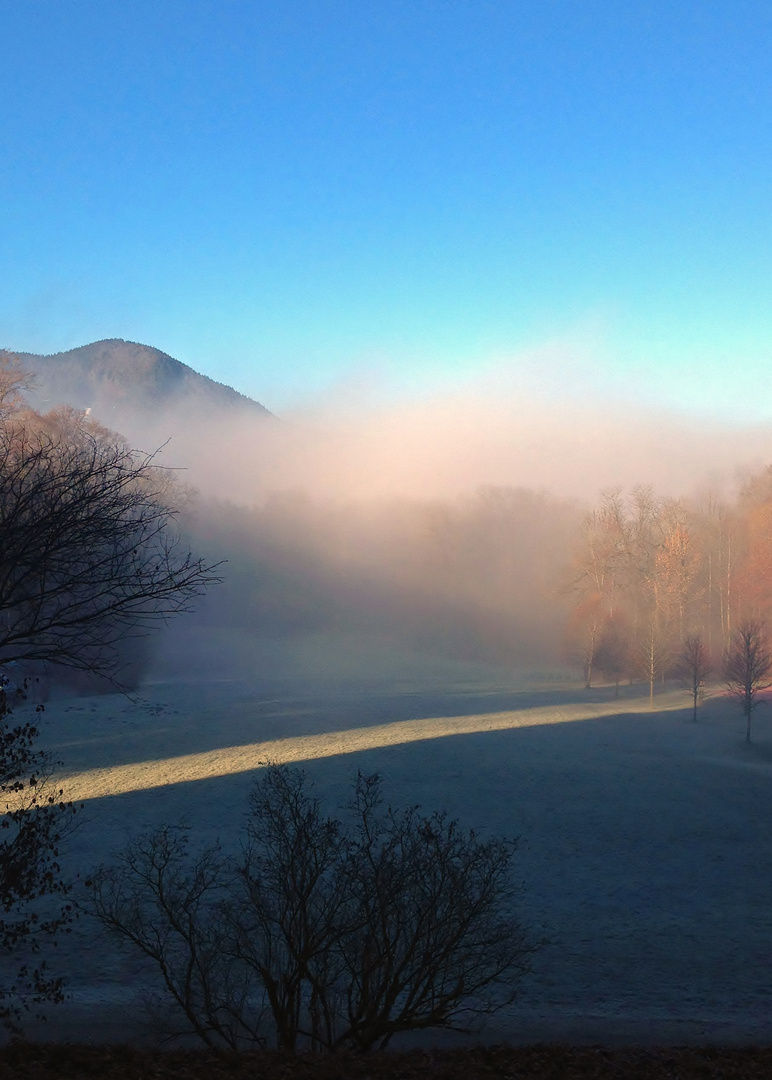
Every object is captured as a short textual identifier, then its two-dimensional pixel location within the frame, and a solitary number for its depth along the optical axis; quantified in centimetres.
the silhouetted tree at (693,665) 4438
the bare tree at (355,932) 1148
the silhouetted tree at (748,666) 3975
